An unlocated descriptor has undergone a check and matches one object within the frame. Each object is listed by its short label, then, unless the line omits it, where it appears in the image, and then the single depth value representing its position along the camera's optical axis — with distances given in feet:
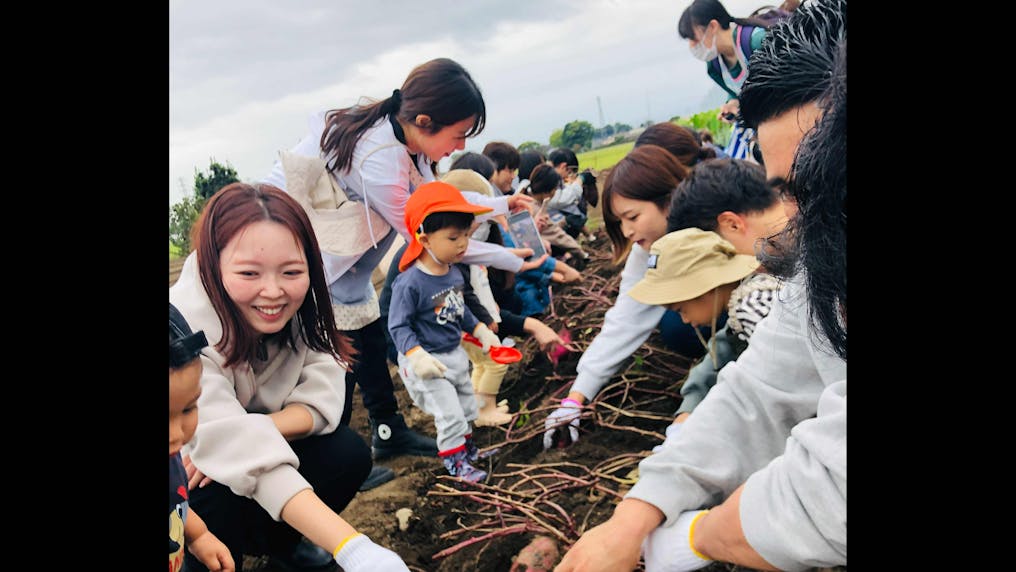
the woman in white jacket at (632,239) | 7.29
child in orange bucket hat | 7.18
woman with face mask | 8.96
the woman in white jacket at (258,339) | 3.33
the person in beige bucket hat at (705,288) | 5.64
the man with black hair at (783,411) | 2.45
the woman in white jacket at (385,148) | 4.80
